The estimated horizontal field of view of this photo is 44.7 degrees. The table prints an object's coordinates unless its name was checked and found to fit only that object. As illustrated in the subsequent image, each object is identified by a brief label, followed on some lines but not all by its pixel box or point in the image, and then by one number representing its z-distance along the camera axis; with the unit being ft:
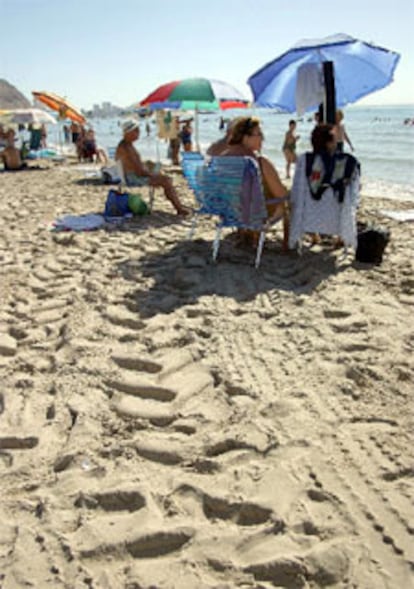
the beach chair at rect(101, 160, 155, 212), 30.14
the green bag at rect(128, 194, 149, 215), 20.65
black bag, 13.56
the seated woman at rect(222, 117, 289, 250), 13.99
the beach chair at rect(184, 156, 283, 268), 13.05
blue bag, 20.59
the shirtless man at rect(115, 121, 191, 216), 20.70
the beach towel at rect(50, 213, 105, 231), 18.63
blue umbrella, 15.93
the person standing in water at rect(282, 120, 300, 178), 36.06
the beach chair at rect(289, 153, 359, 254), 13.52
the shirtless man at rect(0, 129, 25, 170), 40.52
